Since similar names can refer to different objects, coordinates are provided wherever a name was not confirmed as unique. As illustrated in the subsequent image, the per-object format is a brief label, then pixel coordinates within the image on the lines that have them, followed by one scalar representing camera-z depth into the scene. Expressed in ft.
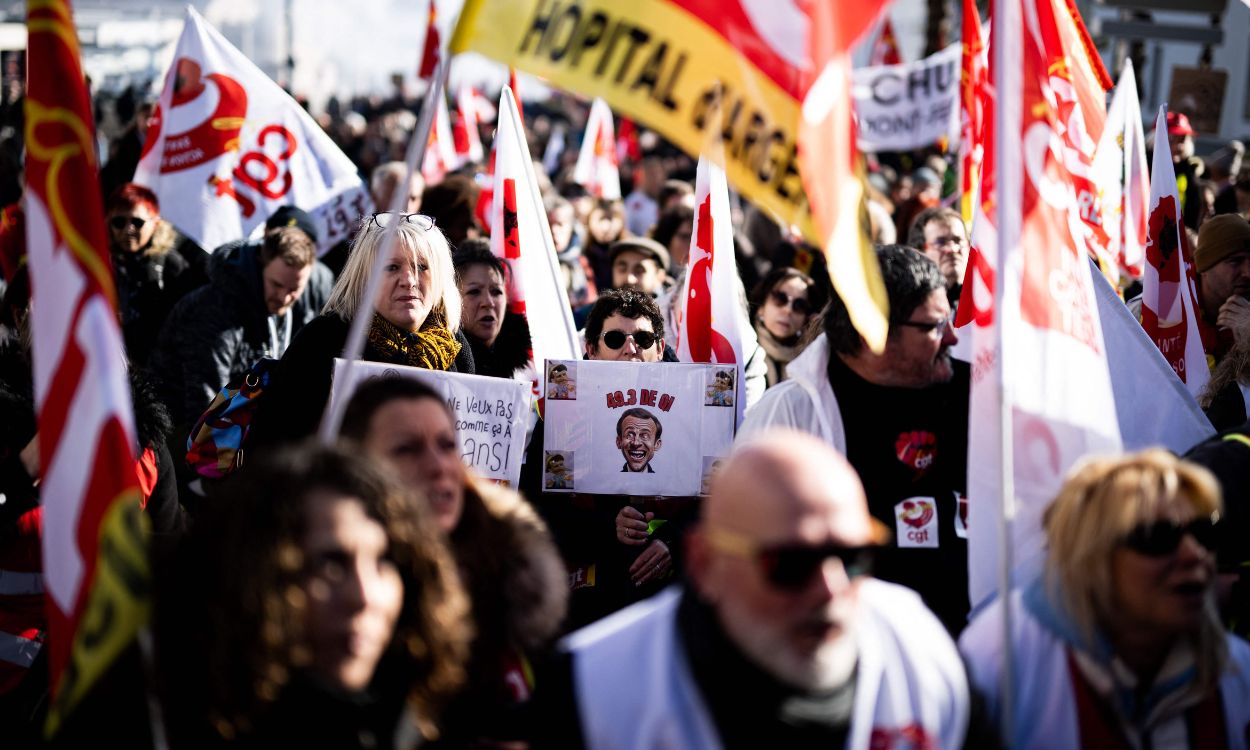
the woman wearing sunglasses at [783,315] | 21.74
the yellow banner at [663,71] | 9.89
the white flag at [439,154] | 42.57
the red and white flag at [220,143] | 25.98
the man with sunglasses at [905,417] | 12.80
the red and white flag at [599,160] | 47.32
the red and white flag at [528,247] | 18.81
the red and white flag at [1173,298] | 19.10
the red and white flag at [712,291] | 18.63
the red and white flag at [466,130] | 50.55
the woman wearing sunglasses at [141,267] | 24.71
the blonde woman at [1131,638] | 8.80
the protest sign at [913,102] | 38.78
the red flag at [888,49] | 51.62
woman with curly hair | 7.67
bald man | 7.73
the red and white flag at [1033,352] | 10.68
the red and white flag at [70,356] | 8.58
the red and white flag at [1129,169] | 25.16
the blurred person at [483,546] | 8.93
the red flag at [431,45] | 43.09
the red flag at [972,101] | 23.86
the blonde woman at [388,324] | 14.87
